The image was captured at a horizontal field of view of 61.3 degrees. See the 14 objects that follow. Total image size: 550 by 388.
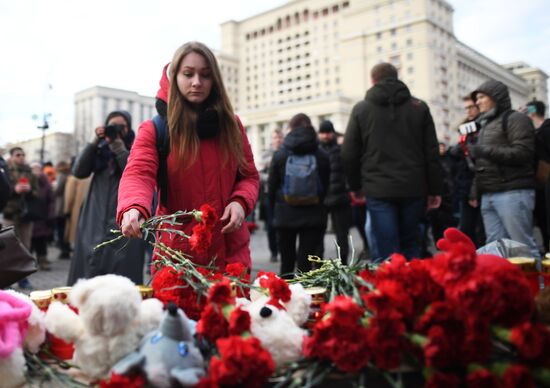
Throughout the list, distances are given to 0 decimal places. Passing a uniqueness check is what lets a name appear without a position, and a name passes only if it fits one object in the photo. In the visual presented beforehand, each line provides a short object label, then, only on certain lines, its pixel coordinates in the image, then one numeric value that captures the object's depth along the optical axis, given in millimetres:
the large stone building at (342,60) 59562
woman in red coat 1989
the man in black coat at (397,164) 3520
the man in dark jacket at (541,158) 4262
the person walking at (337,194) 5312
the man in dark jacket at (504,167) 3521
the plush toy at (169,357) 849
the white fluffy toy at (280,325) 961
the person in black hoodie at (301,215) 4363
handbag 1683
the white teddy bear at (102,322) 896
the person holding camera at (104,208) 3650
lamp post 17097
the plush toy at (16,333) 953
